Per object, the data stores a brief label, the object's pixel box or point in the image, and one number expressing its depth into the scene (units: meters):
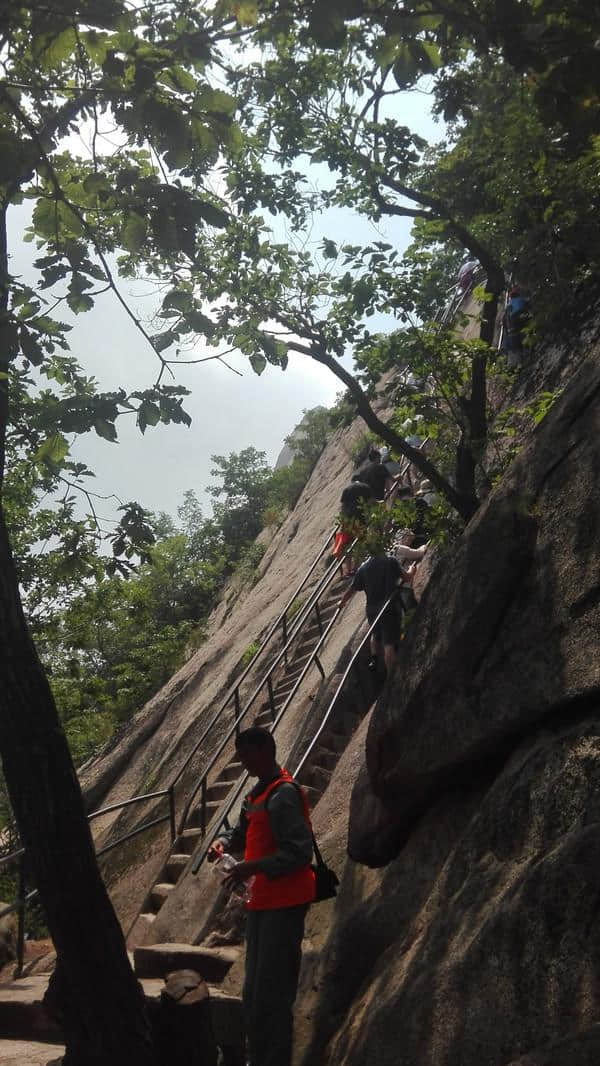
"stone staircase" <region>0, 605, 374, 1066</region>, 5.24
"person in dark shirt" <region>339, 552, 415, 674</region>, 8.48
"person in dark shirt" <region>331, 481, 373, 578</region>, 10.26
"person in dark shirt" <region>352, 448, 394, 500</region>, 12.16
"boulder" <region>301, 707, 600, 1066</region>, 3.19
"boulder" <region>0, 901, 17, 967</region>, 8.84
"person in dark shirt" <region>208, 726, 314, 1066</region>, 4.15
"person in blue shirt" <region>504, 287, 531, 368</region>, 10.59
